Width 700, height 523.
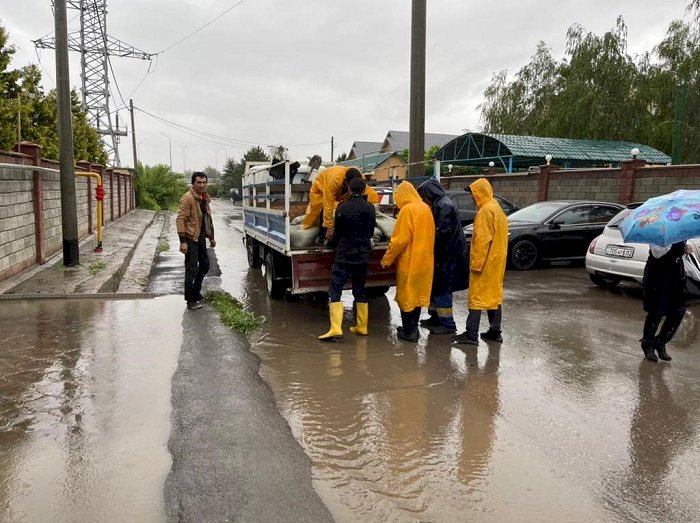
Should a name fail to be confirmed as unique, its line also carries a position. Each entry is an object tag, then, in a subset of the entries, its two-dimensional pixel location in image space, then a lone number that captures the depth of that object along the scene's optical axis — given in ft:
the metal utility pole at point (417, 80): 36.45
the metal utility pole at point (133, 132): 143.63
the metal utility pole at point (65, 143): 30.42
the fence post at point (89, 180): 49.67
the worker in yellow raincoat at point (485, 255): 18.65
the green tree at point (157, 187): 119.03
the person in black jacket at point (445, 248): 19.66
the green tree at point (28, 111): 44.47
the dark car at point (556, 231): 37.52
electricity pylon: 118.73
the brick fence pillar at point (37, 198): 31.58
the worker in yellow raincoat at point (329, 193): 21.11
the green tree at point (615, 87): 82.99
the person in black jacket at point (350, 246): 19.43
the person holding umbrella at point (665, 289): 17.03
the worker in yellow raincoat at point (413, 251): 19.04
